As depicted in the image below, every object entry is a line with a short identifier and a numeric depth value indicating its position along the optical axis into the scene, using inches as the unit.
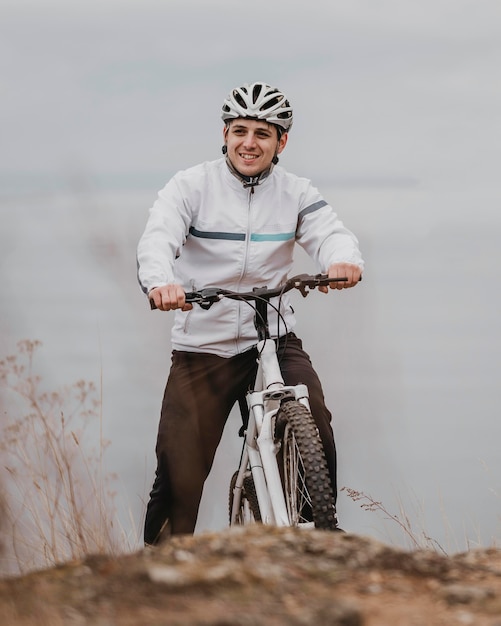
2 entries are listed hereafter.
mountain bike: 385.8
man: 458.8
